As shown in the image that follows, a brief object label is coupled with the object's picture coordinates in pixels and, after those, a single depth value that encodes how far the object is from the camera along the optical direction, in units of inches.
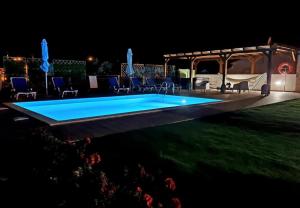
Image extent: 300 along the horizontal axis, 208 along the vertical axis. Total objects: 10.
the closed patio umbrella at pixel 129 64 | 524.4
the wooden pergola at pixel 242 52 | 480.3
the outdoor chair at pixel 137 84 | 528.1
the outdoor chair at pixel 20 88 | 366.4
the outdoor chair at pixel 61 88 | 416.0
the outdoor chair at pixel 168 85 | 537.6
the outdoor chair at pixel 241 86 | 506.0
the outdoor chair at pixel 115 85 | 484.3
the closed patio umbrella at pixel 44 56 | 412.8
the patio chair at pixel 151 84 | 531.6
